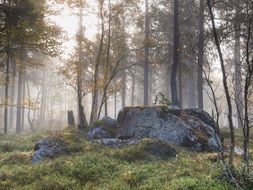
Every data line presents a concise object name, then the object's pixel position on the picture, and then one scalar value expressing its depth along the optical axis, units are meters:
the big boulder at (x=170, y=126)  17.39
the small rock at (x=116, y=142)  16.76
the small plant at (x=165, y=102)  23.75
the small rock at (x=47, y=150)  15.01
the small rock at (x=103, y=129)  18.47
